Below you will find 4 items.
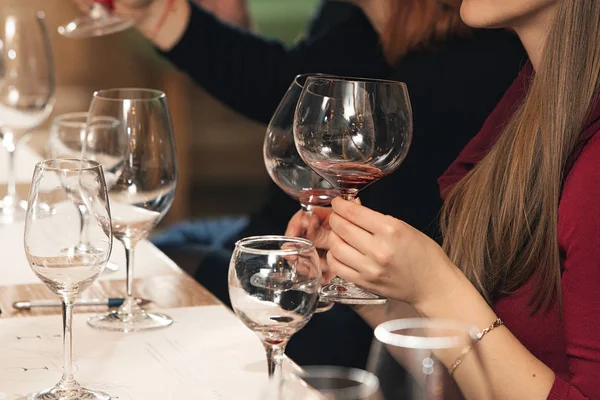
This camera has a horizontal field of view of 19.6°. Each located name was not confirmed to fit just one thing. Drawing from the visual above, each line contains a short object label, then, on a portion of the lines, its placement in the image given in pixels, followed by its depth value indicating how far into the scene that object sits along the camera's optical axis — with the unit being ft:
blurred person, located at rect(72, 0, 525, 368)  7.37
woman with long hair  5.05
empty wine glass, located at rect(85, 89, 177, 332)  5.44
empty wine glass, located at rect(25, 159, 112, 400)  4.71
